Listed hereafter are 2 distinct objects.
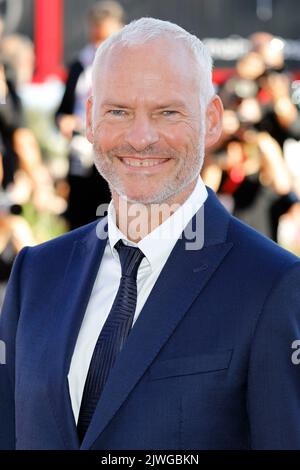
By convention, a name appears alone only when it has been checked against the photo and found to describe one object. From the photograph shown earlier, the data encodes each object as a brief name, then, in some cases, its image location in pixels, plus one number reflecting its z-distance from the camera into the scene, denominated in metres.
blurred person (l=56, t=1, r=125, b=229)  13.47
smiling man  4.11
